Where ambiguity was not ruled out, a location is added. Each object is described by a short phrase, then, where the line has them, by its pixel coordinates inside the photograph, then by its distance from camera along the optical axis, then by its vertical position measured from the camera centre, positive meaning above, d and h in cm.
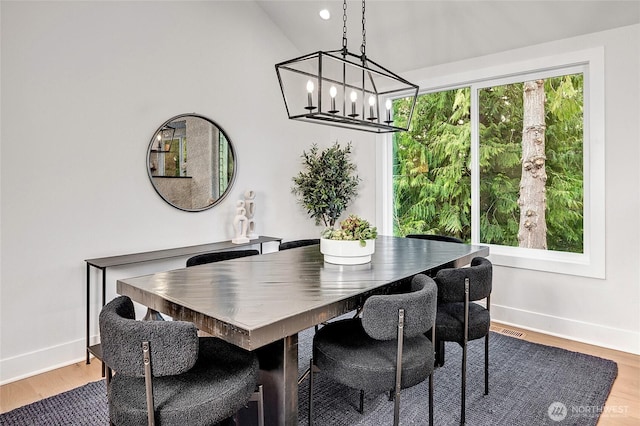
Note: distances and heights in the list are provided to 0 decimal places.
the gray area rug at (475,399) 227 -113
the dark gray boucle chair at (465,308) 222 -58
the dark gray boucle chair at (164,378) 137 -64
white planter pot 241 -23
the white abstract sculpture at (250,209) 409 +3
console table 292 -35
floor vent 355 -106
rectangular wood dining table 150 -37
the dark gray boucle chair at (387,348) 169 -64
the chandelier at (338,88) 461 +143
